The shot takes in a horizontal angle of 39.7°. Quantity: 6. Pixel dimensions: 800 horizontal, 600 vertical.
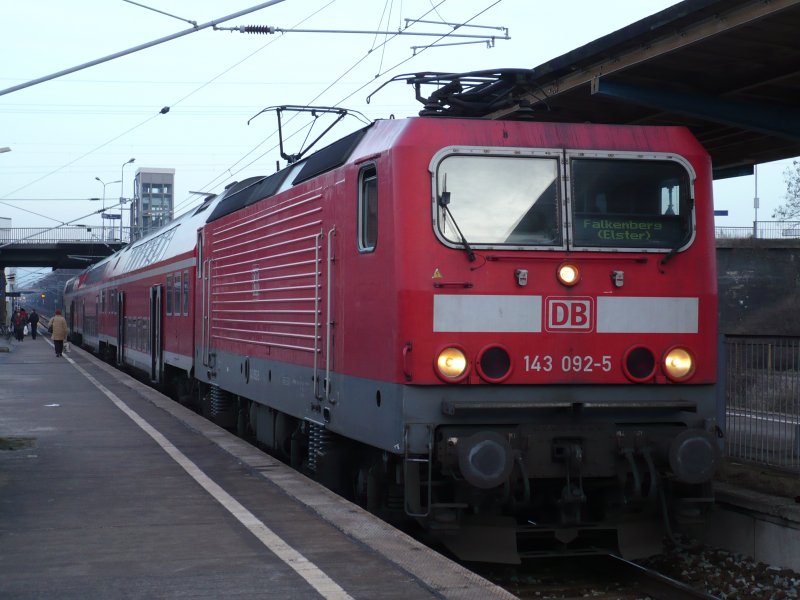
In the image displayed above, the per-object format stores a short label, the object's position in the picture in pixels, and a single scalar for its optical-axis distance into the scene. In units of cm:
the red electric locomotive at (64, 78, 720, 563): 755
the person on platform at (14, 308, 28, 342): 5762
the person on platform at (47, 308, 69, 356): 3544
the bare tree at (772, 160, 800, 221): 5341
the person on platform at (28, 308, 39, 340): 6144
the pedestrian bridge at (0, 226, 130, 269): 7244
